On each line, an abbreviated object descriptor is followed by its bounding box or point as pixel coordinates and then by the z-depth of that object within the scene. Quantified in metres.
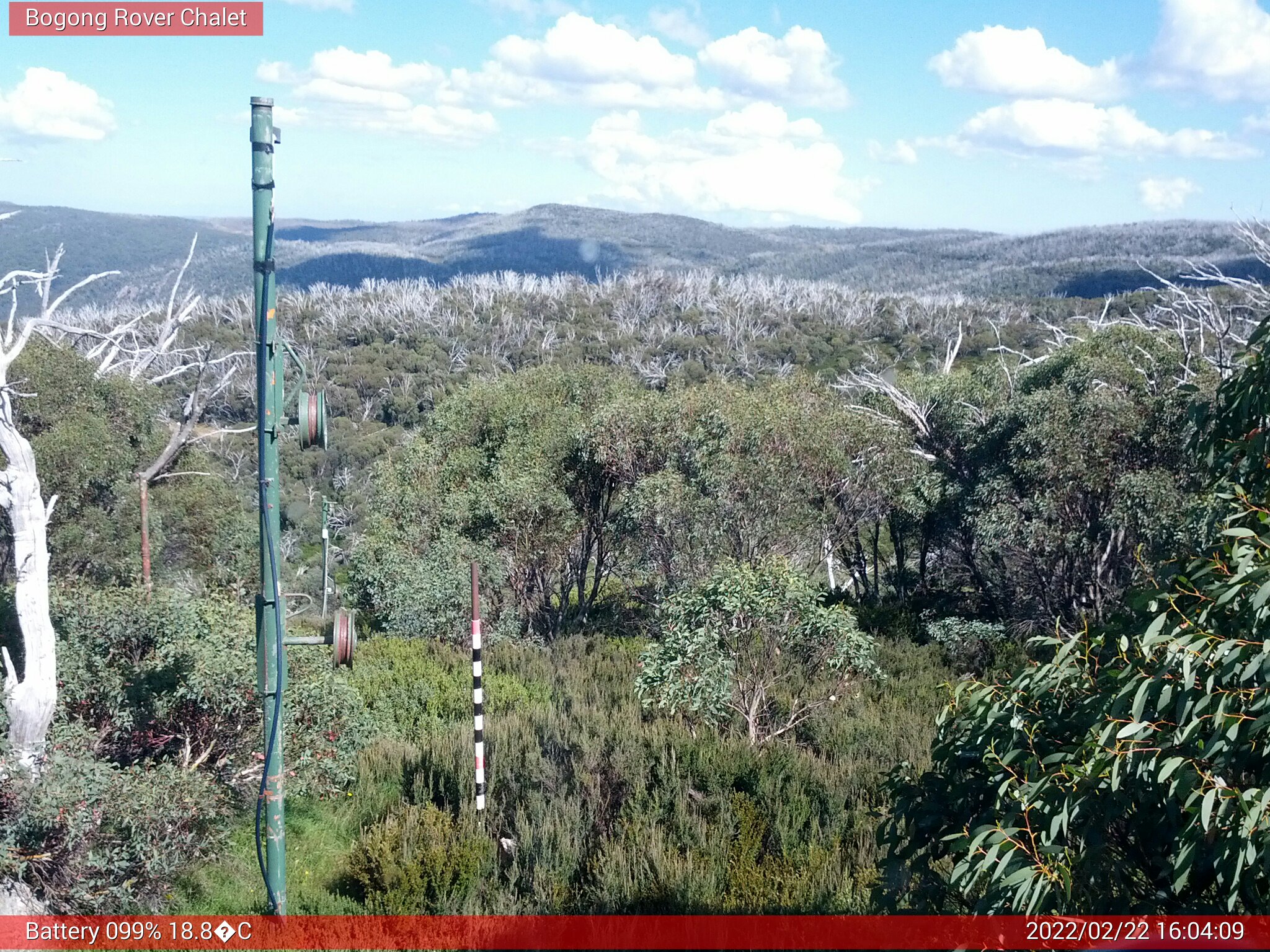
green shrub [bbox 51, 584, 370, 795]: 7.60
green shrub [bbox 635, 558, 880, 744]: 9.45
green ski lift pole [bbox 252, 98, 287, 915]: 5.05
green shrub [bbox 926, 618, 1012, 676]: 13.74
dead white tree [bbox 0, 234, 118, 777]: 6.74
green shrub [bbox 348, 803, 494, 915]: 6.51
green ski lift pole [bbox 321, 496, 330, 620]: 18.16
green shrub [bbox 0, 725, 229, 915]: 5.88
